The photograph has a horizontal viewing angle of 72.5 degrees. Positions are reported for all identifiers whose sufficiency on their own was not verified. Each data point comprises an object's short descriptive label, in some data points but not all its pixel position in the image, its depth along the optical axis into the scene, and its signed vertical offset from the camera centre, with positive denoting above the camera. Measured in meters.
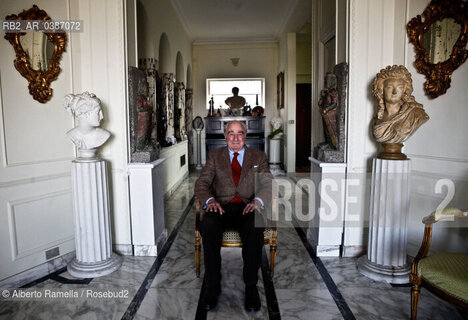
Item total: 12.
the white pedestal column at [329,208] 3.09 -0.77
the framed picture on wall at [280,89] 8.41 +1.09
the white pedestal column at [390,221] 2.64 -0.78
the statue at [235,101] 9.12 +0.83
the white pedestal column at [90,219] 2.73 -0.76
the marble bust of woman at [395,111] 2.56 +0.14
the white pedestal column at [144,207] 3.10 -0.75
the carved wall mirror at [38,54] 2.54 +0.66
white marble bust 2.63 +0.07
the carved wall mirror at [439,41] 2.50 +0.73
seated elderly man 2.36 -0.58
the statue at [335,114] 3.03 +0.15
